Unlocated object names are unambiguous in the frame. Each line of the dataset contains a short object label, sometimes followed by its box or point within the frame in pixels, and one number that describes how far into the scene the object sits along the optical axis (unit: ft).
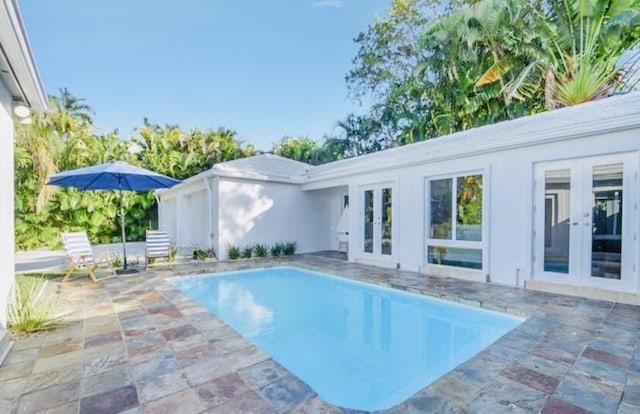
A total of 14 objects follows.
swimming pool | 12.71
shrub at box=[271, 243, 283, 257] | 42.19
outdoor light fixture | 16.71
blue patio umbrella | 26.37
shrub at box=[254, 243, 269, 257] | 40.55
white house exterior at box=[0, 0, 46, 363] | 11.93
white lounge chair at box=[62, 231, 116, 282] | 25.23
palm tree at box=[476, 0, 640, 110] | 30.81
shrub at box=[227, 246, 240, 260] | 38.29
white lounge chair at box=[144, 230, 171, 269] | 31.30
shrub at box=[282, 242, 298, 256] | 43.09
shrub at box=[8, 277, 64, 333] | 14.52
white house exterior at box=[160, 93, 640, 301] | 19.70
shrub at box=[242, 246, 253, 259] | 39.47
